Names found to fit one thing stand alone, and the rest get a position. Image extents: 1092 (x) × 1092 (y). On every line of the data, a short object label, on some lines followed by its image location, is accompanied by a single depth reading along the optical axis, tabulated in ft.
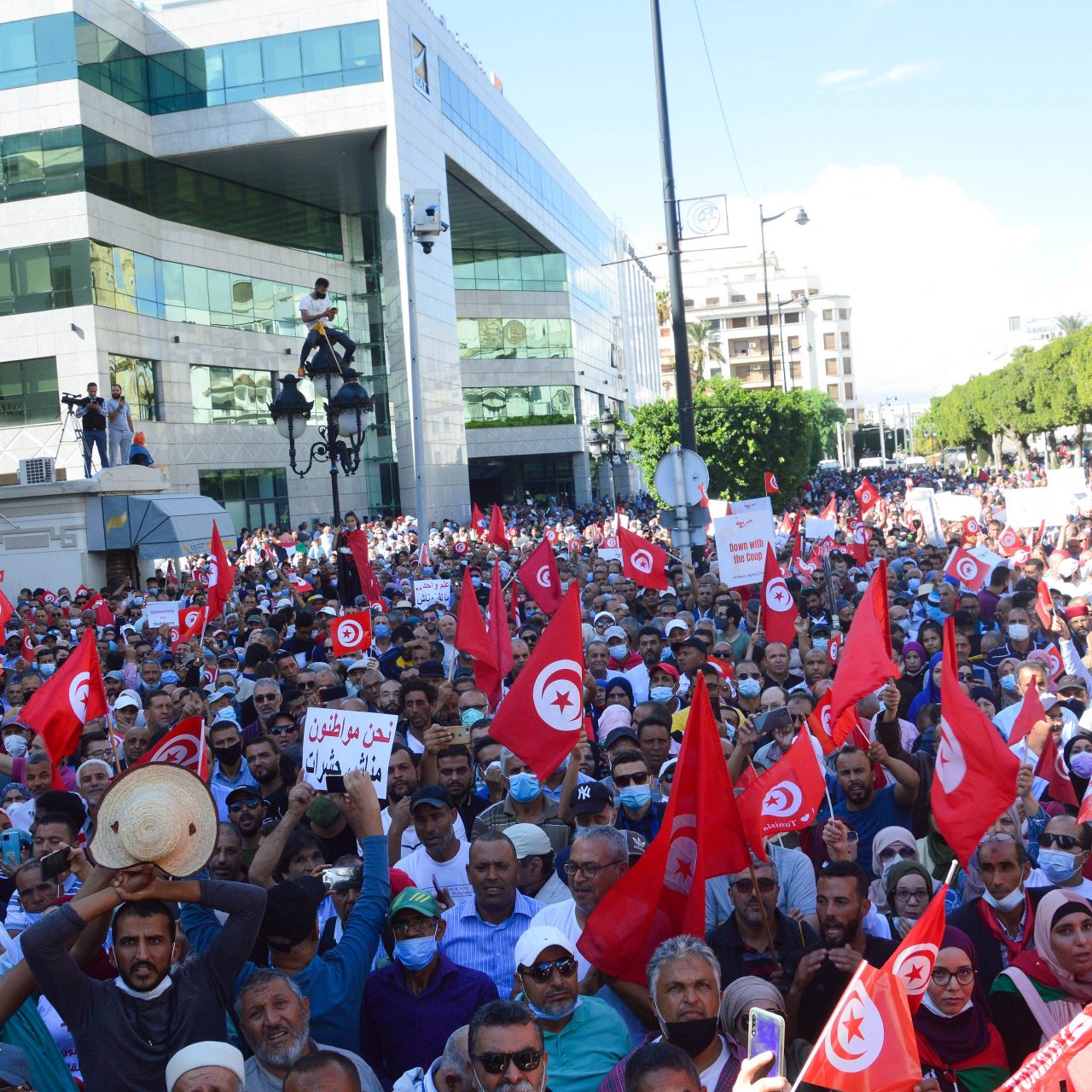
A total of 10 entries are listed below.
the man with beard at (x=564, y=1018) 13.82
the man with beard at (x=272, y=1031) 13.33
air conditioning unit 93.61
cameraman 89.86
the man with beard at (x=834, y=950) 14.71
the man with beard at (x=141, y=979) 12.99
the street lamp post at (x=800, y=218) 136.67
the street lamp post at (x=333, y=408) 41.86
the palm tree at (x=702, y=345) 340.80
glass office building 118.21
